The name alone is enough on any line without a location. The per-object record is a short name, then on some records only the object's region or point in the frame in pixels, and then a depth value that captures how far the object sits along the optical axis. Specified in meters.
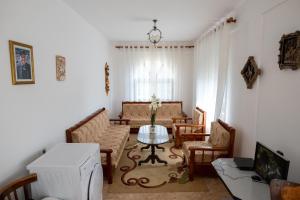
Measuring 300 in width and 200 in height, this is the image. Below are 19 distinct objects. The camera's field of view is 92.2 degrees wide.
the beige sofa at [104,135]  2.09
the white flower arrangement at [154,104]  2.91
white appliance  1.25
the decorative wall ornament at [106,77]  3.79
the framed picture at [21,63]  1.27
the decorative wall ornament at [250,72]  1.74
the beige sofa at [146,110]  4.19
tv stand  1.26
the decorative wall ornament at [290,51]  1.22
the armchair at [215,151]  2.13
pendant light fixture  2.77
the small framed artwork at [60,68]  1.89
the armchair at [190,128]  3.16
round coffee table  2.54
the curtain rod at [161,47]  4.28
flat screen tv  1.17
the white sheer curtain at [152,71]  4.30
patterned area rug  2.08
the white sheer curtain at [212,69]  2.40
